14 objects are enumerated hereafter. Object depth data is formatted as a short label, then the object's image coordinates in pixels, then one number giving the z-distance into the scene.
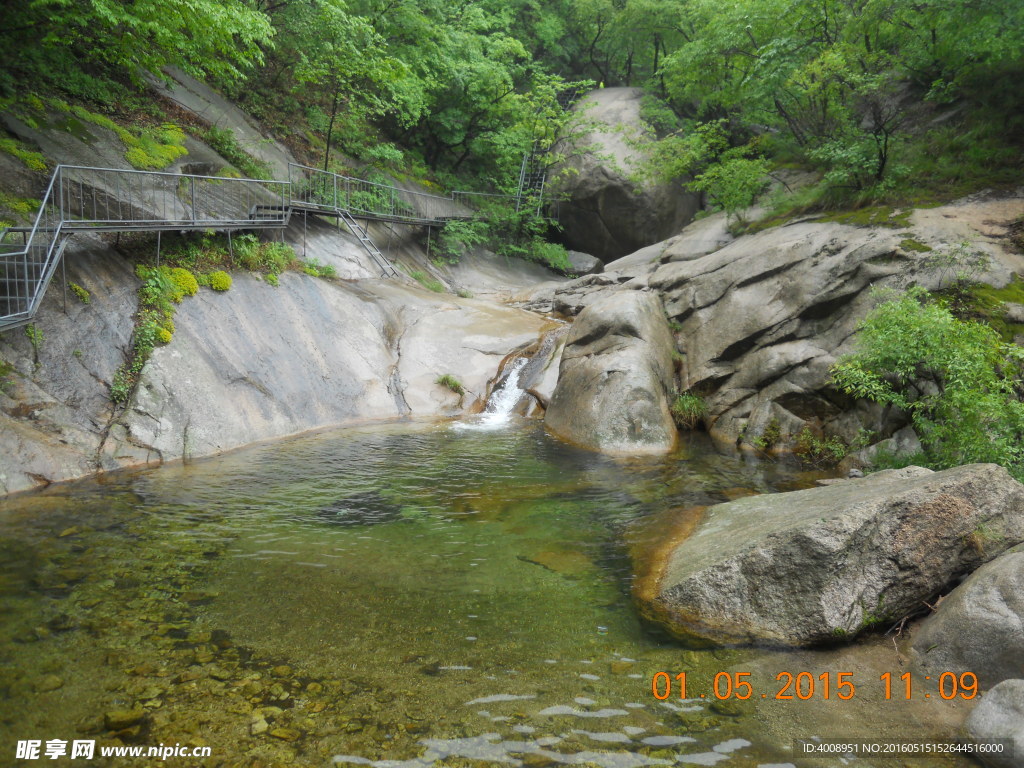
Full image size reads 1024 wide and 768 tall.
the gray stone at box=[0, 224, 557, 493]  8.74
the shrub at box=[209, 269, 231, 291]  12.29
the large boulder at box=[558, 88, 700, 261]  26.14
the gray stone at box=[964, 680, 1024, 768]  3.36
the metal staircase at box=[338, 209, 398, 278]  18.33
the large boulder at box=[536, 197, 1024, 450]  11.02
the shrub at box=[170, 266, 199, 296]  11.55
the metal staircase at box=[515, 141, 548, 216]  27.53
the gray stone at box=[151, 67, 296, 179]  16.78
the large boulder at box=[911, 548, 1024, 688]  4.13
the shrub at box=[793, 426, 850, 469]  10.45
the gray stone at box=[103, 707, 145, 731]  3.70
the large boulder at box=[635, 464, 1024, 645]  4.98
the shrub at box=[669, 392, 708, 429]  13.10
